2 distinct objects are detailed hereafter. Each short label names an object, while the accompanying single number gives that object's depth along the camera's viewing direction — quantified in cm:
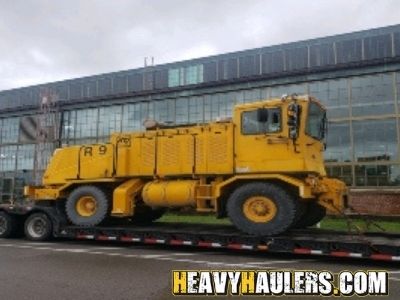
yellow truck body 1254
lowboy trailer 1102
